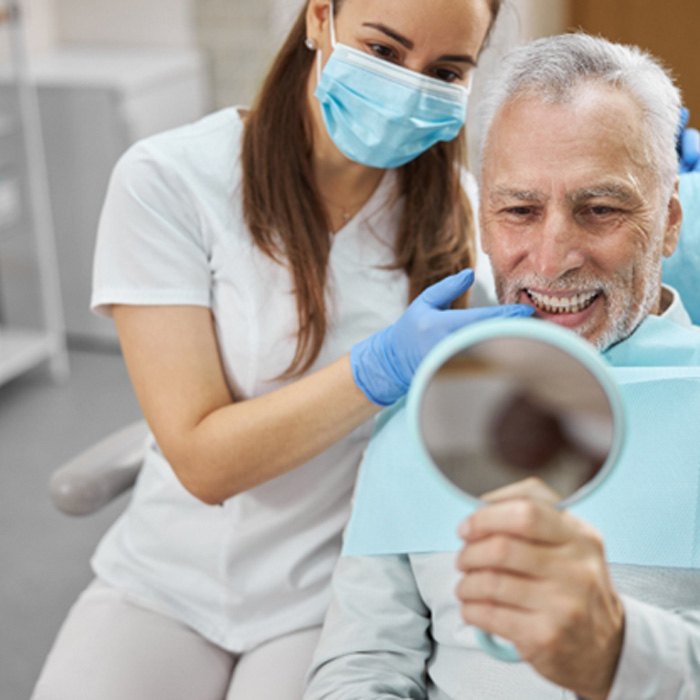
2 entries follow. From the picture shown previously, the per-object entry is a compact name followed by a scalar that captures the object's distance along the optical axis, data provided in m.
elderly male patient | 1.24
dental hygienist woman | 1.51
